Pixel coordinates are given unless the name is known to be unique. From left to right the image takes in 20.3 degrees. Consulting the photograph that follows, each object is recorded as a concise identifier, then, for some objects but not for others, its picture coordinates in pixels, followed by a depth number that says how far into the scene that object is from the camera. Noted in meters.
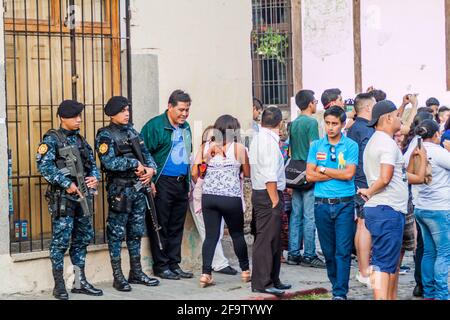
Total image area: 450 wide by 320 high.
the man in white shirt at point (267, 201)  11.93
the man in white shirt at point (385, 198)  10.28
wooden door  12.42
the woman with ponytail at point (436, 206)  11.51
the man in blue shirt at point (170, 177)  13.00
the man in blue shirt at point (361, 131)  13.11
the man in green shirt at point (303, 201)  14.36
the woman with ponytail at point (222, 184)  12.41
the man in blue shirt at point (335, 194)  11.39
